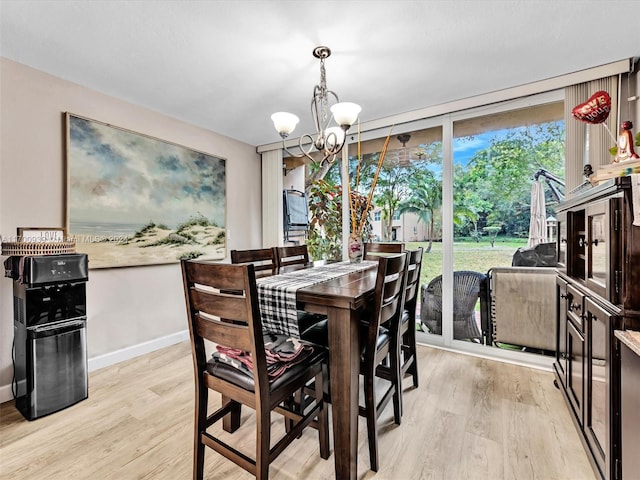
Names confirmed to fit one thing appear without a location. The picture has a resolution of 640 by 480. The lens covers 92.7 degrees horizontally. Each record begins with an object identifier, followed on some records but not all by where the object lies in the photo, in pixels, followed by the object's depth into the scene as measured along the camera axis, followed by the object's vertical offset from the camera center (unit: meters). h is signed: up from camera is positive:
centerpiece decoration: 2.45 -0.08
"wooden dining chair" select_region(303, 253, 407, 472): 1.38 -0.55
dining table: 1.28 -0.55
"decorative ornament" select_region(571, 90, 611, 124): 1.84 +0.77
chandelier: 2.06 +0.75
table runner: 1.44 -0.31
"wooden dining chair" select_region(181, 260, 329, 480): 1.15 -0.57
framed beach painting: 2.51 +0.40
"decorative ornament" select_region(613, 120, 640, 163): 1.51 +0.44
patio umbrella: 2.61 +0.15
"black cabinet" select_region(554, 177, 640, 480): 1.12 -0.31
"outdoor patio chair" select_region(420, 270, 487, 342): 2.94 -0.69
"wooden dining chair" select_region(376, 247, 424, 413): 1.80 -0.63
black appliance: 1.90 -0.60
